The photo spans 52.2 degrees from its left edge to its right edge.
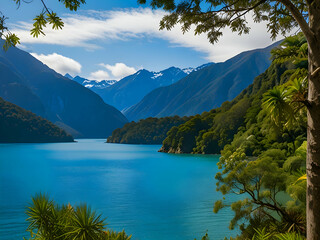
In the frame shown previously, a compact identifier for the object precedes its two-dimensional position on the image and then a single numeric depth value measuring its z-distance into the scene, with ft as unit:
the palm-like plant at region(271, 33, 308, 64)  44.52
